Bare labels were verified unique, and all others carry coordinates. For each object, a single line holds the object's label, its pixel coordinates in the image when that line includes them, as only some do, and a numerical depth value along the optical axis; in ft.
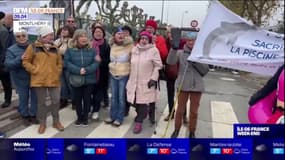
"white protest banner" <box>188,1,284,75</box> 11.58
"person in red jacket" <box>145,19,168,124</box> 21.95
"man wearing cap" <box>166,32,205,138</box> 18.54
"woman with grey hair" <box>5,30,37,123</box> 19.63
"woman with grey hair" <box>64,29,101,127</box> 20.08
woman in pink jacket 19.86
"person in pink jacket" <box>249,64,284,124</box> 10.66
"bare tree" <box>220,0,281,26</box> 74.85
